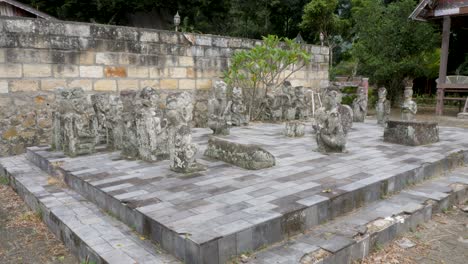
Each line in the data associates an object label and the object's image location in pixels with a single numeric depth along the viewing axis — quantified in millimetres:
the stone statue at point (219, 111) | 8102
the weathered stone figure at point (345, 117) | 6309
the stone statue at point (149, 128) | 5688
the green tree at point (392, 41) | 17047
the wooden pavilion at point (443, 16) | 14828
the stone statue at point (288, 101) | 10724
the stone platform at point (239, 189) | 3305
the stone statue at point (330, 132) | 6184
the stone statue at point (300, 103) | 10898
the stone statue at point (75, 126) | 6211
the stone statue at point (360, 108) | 10492
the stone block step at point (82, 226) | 3334
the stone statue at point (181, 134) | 5000
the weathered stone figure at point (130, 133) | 5902
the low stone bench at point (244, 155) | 5199
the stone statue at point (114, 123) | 6516
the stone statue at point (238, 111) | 9055
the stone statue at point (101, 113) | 6797
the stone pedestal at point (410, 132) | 7055
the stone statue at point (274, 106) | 10677
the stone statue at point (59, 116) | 6305
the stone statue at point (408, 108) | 8766
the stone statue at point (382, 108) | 9797
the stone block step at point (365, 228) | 3318
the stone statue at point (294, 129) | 7941
